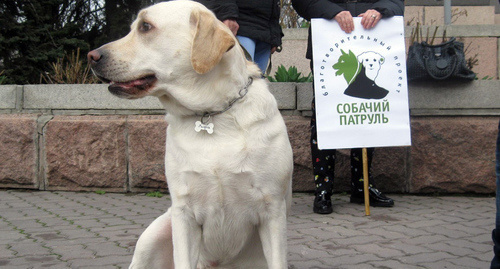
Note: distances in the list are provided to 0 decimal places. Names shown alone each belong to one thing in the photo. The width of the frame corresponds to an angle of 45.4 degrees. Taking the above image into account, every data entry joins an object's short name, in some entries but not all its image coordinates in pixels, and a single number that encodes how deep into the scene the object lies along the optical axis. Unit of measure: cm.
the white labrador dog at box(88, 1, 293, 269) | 267
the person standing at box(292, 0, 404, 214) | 485
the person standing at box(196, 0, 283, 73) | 423
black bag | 551
